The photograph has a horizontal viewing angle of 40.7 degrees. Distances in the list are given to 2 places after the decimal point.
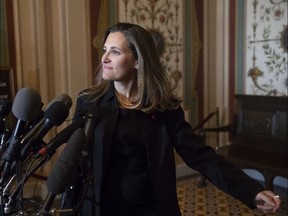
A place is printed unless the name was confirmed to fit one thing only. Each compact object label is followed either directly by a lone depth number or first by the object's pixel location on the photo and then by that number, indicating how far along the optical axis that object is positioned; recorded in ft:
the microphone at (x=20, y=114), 3.19
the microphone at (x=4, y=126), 3.75
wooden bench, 11.66
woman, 4.48
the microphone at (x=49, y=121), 3.34
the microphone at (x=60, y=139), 3.37
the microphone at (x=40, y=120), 3.39
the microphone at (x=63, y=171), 2.92
